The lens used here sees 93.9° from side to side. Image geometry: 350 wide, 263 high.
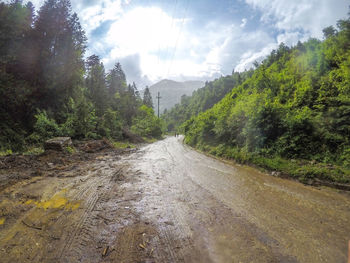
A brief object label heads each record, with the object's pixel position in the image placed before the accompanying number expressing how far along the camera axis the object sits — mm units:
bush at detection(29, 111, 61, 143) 10883
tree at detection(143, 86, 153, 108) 65544
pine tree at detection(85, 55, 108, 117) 25464
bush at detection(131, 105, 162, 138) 35844
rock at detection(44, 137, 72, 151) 8891
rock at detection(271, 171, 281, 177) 6516
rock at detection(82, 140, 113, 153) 11328
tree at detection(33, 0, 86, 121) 13516
